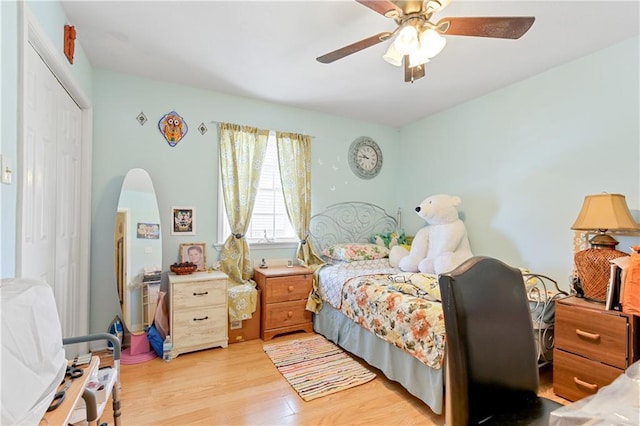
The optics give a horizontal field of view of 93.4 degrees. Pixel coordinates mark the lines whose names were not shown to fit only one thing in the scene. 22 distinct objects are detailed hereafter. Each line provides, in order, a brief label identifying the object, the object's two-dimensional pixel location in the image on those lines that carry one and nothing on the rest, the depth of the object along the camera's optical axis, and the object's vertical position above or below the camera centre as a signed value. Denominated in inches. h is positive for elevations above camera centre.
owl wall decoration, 115.7 +34.0
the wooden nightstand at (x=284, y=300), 117.9 -34.3
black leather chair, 40.6 -19.5
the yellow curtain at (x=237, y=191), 124.2 +9.7
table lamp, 76.1 -6.1
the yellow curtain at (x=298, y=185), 137.3 +13.3
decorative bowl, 110.4 -20.3
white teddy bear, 118.2 -11.2
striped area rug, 86.0 -49.3
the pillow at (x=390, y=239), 149.8 -12.7
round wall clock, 155.9 +29.8
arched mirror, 104.1 -14.0
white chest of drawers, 102.7 -34.1
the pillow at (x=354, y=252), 134.3 -17.4
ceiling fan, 57.1 +37.2
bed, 74.8 -29.8
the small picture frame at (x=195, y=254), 117.8 -15.6
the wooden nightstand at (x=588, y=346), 68.0 -31.9
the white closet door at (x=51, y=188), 59.4 +6.5
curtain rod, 124.3 +38.1
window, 134.5 +1.5
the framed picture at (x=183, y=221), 117.8 -2.6
